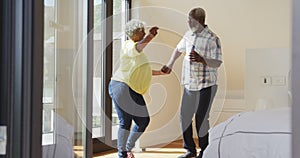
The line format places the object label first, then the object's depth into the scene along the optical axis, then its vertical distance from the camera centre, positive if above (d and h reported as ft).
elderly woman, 9.68 -0.35
